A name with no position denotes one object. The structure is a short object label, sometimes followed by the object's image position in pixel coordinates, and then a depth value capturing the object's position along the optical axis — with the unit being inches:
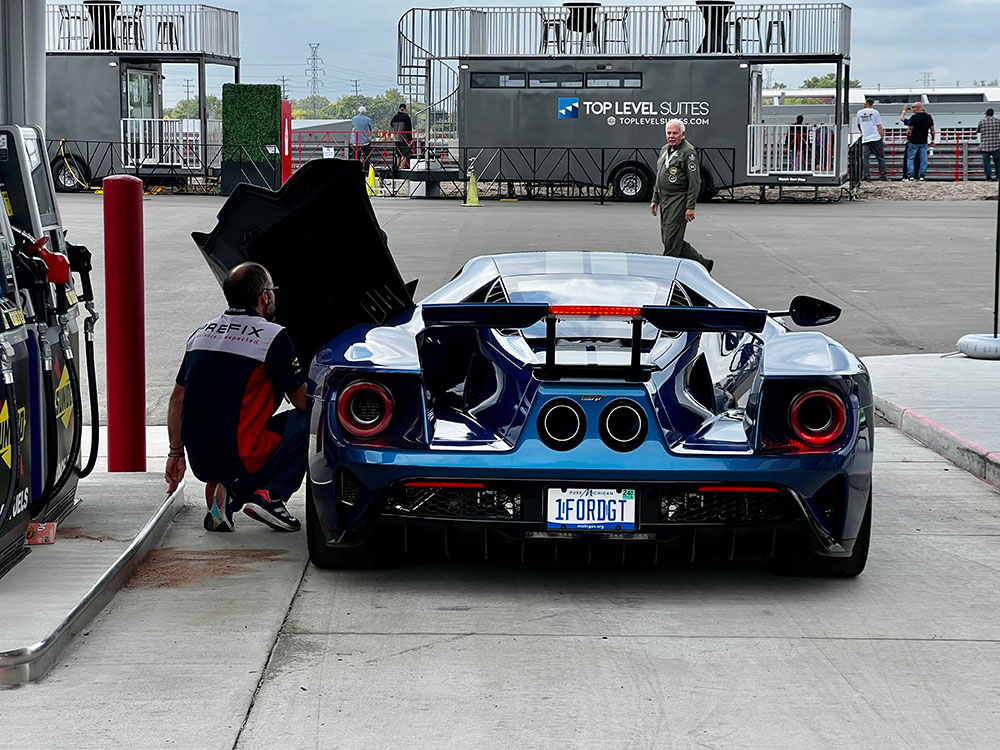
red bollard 264.5
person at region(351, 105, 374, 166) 1424.7
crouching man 229.0
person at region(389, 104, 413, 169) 1386.6
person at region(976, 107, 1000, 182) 1288.3
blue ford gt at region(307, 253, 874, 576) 195.3
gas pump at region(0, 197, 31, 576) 182.1
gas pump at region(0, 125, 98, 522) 201.9
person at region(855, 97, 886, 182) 1400.1
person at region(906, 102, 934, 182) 1365.7
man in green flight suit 598.2
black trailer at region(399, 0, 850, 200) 1273.4
